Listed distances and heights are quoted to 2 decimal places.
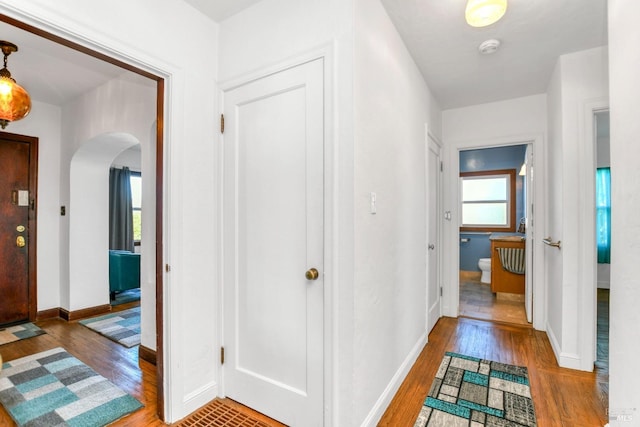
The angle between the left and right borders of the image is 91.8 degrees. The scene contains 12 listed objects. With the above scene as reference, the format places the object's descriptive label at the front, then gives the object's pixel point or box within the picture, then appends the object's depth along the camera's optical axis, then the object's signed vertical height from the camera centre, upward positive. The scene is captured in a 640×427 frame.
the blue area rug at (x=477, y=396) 1.86 -1.24
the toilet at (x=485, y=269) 5.34 -0.98
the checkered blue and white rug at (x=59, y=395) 1.87 -1.23
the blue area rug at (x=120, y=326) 3.05 -1.24
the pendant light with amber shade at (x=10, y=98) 2.32 +0.88
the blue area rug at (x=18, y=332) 3.10 -1.25
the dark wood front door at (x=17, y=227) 3.41 -0.16
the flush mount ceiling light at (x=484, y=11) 1.68 +1.11
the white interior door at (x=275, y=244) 1.68 -0.19
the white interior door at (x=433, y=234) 3.12 -0.23
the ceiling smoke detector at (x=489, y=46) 2.32 +1.27
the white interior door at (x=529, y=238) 3.40 -0.29
